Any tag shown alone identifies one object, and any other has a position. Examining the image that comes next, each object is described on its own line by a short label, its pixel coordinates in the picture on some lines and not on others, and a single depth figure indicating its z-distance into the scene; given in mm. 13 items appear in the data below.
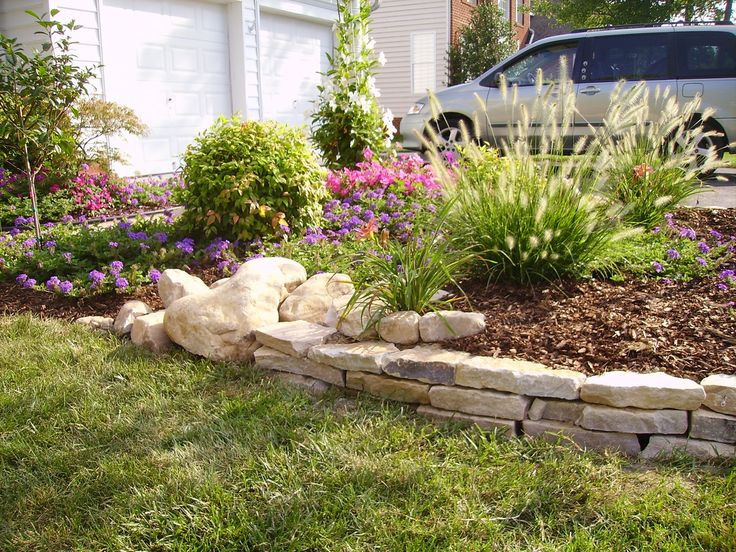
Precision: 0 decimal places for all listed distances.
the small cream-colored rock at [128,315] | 4004
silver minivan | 9242
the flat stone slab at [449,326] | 3234
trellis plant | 6887
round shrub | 4961
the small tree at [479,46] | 19031
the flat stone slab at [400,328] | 3260
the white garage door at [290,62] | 12172
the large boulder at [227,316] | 3553
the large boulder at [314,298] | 3842
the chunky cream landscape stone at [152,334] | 3725
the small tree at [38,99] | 5121
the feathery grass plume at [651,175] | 4727
